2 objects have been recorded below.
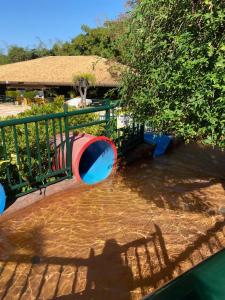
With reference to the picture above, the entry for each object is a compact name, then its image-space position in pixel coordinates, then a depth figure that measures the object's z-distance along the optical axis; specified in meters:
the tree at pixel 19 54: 41.87
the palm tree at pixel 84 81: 16.00
